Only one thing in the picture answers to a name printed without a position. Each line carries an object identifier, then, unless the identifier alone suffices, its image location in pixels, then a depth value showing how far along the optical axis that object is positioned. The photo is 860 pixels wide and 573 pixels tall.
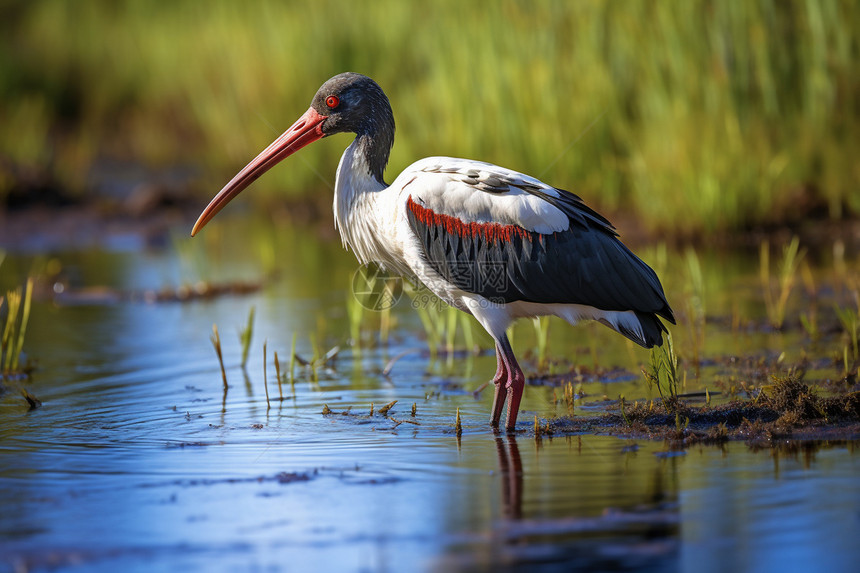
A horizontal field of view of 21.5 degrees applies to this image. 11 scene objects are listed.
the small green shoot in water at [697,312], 14.30
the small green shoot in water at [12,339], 13.40
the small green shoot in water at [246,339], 13.60
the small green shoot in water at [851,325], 12.55
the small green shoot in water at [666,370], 10.76
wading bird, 11.41
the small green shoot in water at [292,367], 12.55
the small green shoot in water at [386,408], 11.26
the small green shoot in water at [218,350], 12.92
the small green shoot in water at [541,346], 13.46
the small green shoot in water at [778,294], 14.86
